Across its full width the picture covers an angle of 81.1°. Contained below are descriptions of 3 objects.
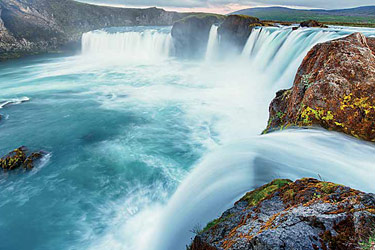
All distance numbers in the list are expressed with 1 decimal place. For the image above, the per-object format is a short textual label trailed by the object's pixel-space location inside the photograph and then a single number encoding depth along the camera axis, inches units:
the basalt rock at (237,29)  1101.7
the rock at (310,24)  875.5
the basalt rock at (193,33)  1454.5
